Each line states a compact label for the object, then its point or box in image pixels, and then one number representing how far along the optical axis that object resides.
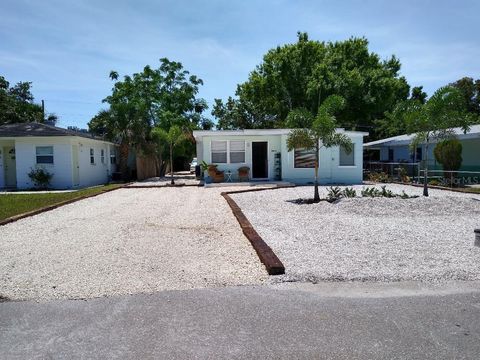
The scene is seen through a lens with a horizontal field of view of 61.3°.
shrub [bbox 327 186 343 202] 12.56
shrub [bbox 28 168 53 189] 19.89
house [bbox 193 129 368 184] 20.69
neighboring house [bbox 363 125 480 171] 21.08
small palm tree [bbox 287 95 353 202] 12.65
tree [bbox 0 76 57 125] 34.62
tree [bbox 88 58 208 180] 25.22
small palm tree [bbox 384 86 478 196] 13.04
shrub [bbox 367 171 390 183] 21.52
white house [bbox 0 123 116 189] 20.27
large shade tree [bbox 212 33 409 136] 30.38
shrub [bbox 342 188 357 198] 12.72
